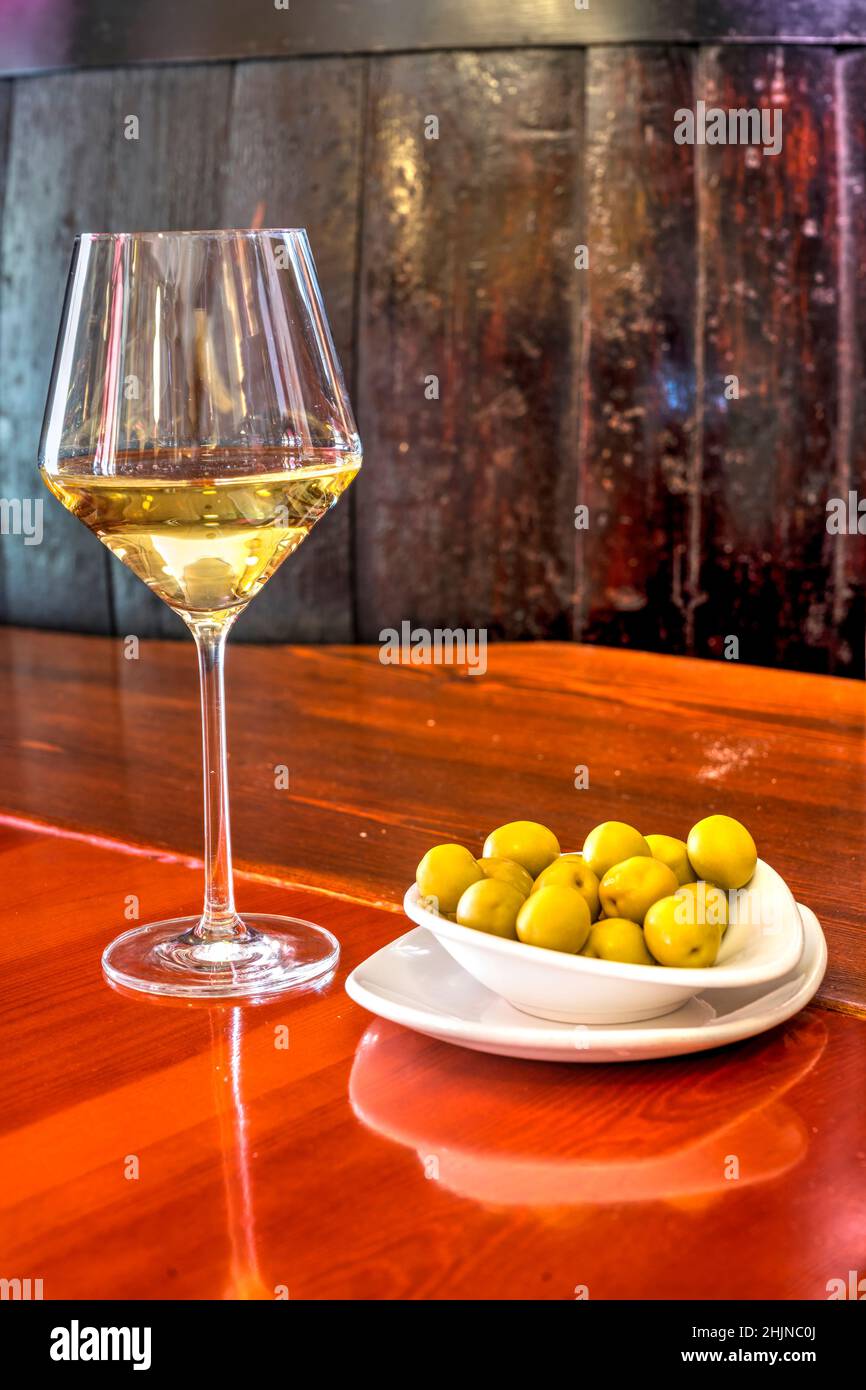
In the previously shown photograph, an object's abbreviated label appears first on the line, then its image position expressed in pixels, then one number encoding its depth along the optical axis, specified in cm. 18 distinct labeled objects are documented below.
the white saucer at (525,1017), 49
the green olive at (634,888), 54
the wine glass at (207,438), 56
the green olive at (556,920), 51
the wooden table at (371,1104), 40
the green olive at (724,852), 57
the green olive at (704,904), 52
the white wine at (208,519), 58
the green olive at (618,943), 52
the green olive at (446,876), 55
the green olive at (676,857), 58
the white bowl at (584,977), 49
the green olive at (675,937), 52
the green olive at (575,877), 55
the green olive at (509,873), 56
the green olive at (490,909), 53
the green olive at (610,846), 57
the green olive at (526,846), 58
